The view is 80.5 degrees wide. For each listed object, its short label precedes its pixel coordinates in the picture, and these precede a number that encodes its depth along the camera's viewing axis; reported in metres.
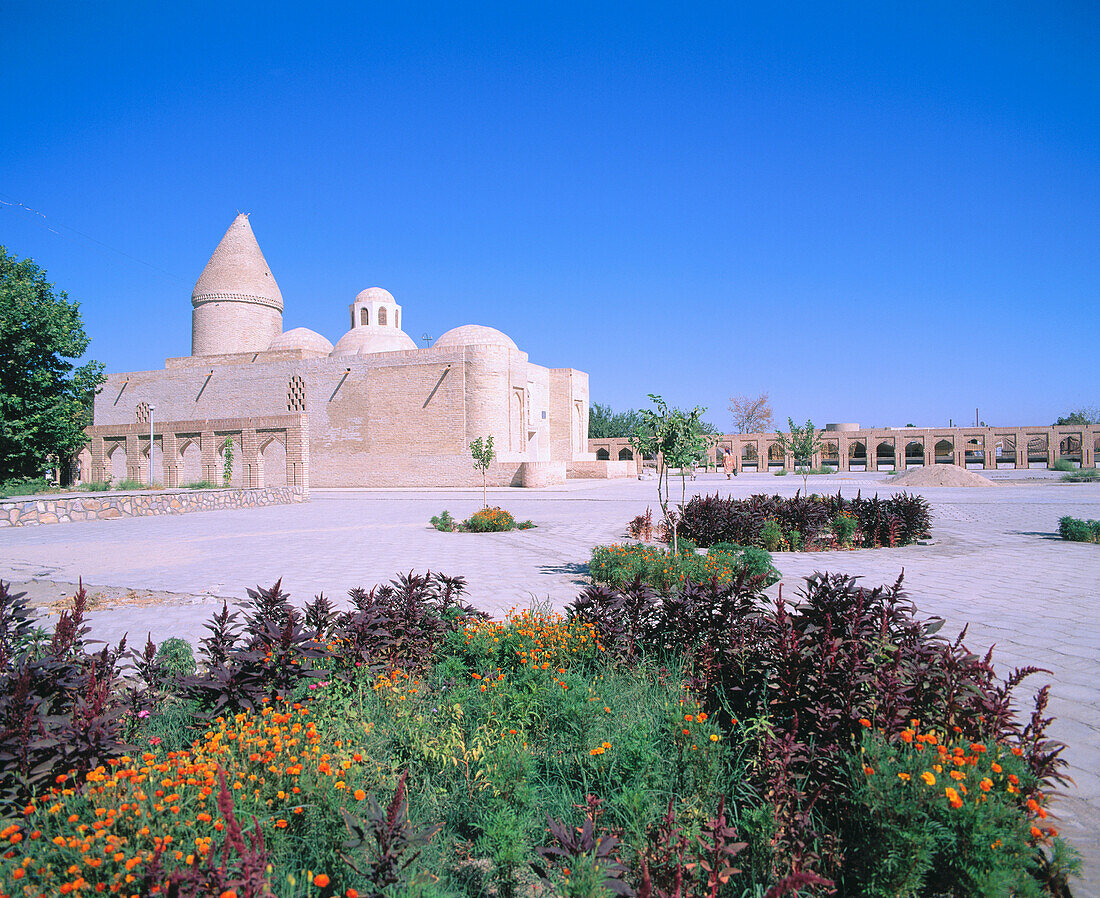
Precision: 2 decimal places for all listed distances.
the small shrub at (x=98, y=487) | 21.42
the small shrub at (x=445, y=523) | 12.80
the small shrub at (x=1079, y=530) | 9.52
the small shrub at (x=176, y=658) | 3.49
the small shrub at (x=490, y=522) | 12.52
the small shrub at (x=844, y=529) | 9.41
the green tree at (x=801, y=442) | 18.77
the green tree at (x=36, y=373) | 23.41
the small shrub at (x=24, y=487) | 18.89
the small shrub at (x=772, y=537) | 9.20
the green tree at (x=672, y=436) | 7.83
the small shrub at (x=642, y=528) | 10.67
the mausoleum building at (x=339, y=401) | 27.66
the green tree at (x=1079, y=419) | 57.34
